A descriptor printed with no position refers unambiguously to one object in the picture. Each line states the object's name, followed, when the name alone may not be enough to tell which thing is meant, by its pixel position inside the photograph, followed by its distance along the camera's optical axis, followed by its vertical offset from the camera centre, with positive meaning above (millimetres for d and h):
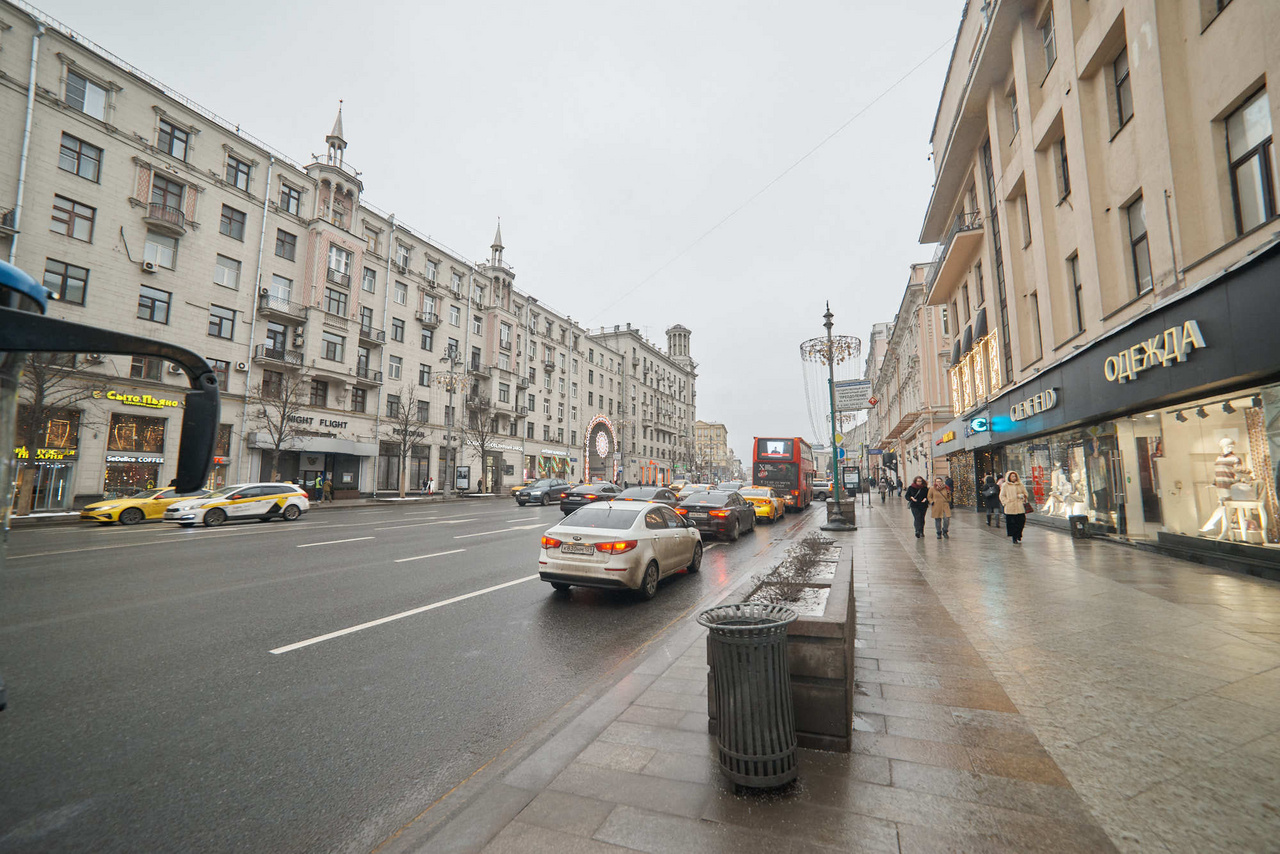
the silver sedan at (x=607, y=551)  8000 -1026
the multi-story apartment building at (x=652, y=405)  80500 +12473
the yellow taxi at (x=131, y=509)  19641 -1176
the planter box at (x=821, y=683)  3404 -1241
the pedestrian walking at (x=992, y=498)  18734 -440
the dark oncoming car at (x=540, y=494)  33062 -804
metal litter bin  2922 -1179
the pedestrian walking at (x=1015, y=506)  13125 -494
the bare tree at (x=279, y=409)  30703 +3945
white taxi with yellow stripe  19562 -1049
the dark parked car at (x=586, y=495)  25250 -662
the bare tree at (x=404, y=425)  39609 +3979
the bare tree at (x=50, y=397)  20484 +3096
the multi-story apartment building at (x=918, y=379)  32094 +7032
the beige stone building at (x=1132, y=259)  8266 +4579
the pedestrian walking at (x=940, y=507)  14848 -600
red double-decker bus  28984 +915
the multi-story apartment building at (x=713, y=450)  128750 +8935
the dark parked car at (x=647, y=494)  19250 -471
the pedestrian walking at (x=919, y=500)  15258 -447
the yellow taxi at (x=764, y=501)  22078 -764
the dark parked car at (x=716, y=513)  15961 -900
